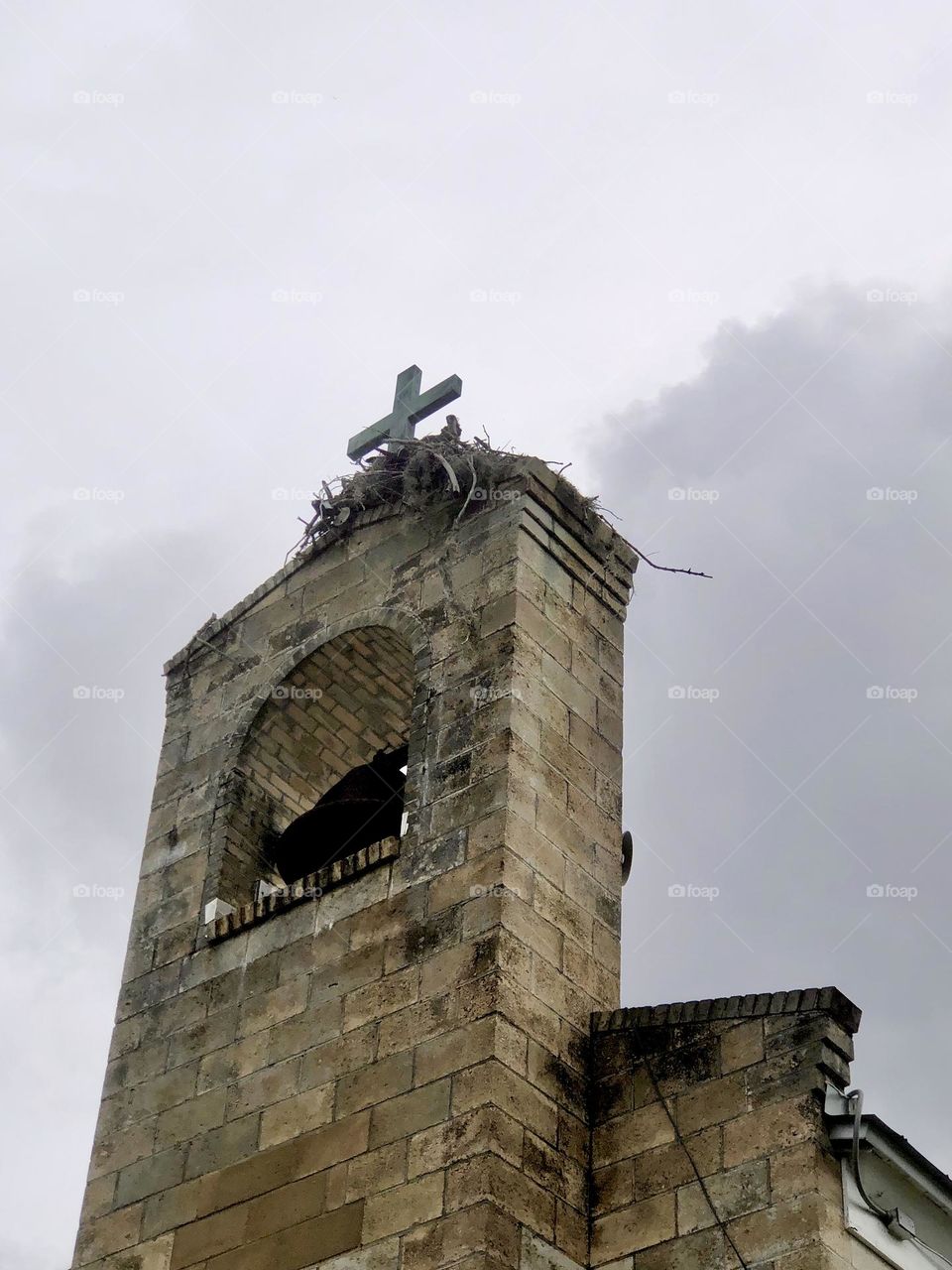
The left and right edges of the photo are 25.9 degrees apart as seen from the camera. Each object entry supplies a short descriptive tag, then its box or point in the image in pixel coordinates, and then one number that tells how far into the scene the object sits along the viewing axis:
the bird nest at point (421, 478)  11.44
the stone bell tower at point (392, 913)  9.17
